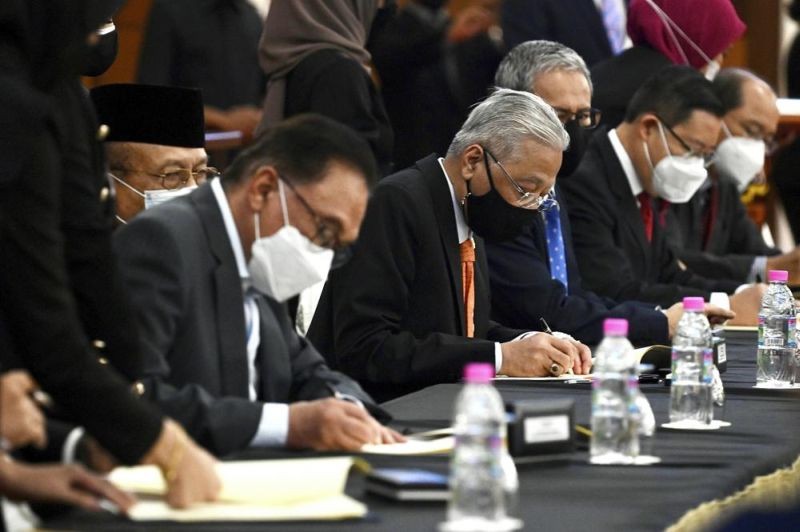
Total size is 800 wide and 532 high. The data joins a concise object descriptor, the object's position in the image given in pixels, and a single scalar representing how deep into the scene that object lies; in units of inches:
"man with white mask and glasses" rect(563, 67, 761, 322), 462.6
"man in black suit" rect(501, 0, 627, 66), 570.6
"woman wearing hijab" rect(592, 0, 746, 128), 539.5
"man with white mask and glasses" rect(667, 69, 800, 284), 578.9
